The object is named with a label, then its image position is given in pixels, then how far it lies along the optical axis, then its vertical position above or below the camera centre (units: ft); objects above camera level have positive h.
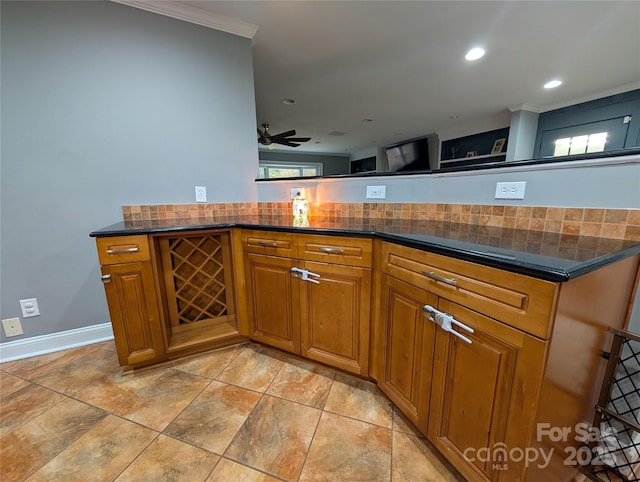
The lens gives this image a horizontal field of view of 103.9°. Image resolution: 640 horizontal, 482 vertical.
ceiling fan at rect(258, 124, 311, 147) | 12.67 +3.22
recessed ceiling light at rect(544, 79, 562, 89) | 10.56 +4.70
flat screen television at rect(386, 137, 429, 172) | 20.02 +3.47
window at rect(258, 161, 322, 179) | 25.00 +3.11
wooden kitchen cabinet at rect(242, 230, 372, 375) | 4.19 -1.75
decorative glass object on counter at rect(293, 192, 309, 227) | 5.80 -0.22
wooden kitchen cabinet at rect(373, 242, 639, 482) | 2.14 -1.60
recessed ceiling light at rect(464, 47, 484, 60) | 7.79 +4.47
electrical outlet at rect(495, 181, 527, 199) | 3.83 +0.08
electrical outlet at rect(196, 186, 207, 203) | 6.42 +0.15
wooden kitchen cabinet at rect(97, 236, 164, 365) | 4.36 -1.71
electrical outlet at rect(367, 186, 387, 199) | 5.32 +0.11
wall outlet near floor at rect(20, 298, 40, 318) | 5.37 -2.23
